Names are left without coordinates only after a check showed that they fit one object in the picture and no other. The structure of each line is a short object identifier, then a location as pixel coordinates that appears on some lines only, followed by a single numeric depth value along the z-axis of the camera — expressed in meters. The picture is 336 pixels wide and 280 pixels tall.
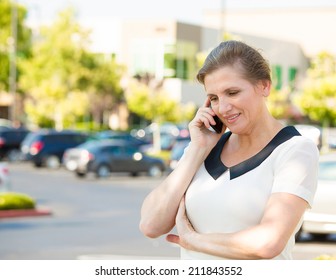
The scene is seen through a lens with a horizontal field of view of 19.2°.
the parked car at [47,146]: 41.75
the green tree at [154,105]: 53.88
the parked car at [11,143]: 46.00
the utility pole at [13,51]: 58.03
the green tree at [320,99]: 47.84
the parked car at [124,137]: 46.12
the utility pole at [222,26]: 43.45
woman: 3.19
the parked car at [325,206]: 12.68
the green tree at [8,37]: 68.25
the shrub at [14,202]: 20.95
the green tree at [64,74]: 57.38
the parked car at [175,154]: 37.81
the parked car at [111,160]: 35.75
